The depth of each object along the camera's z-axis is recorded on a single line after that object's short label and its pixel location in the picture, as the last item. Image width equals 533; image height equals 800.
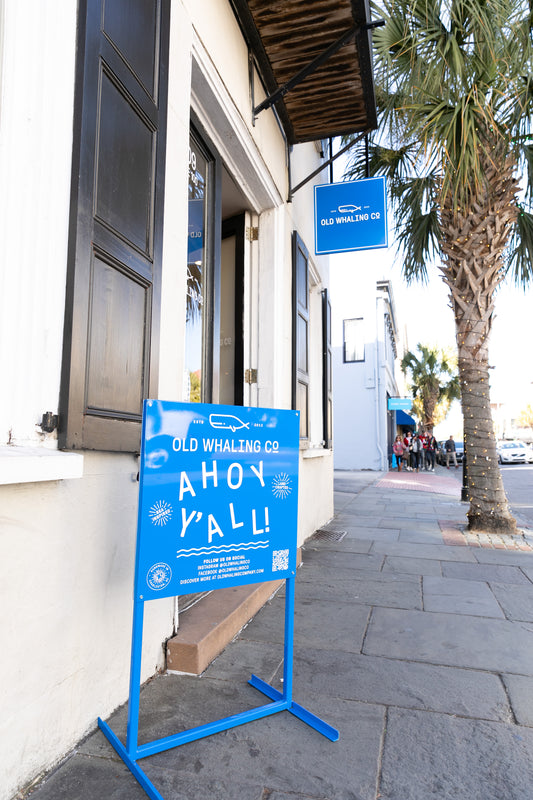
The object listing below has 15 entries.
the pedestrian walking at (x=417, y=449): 20.75
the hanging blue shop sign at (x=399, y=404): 24.37
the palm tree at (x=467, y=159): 5.45
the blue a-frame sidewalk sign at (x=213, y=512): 1.86
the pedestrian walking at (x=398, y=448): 21.16
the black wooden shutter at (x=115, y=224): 1.93
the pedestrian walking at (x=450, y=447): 25.37
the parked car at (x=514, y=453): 32.78
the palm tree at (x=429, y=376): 33.41
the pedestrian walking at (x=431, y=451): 21.94
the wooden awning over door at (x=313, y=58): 3.86
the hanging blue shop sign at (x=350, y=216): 5.41
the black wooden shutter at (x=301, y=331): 5.29
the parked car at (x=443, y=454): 30.44
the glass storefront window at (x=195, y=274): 3.97
